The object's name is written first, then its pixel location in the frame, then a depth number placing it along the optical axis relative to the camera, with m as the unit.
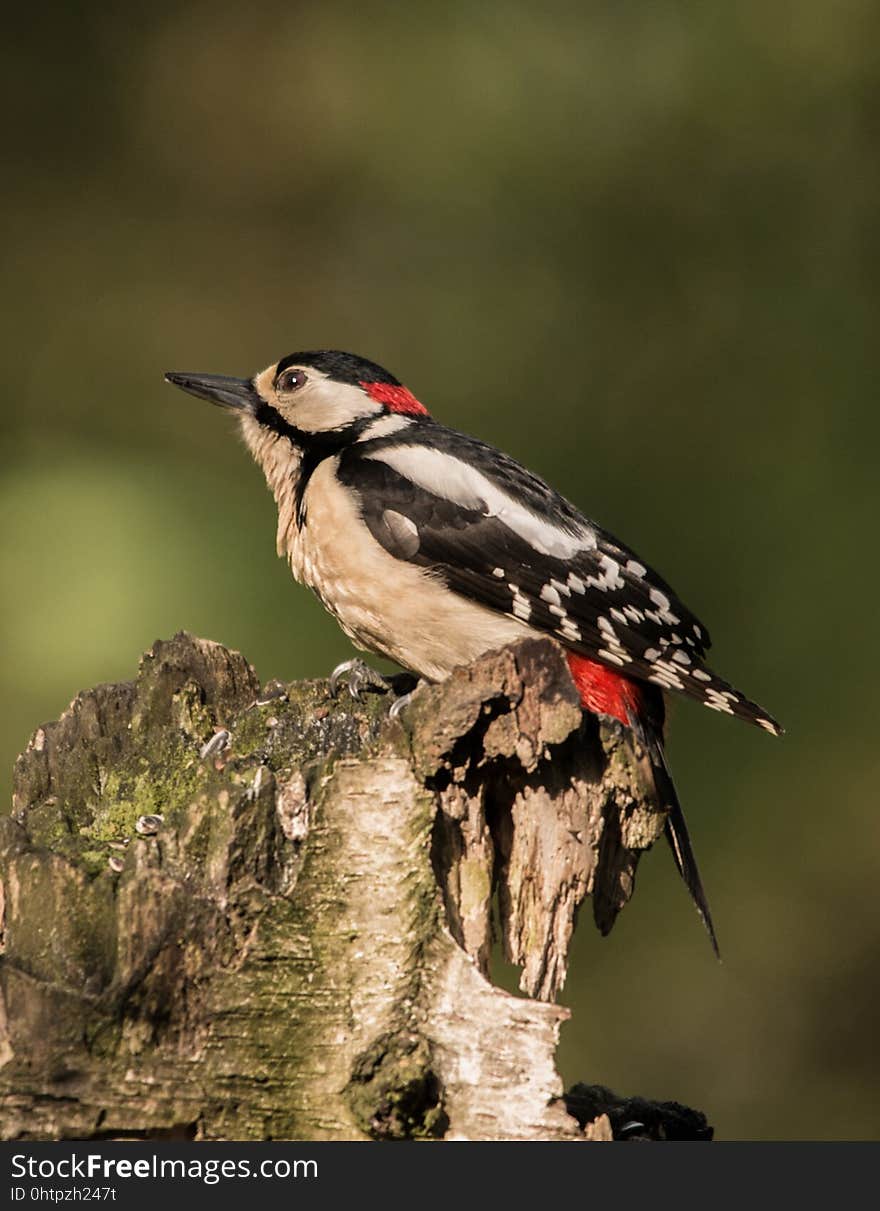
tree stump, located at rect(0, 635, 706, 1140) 4.49
